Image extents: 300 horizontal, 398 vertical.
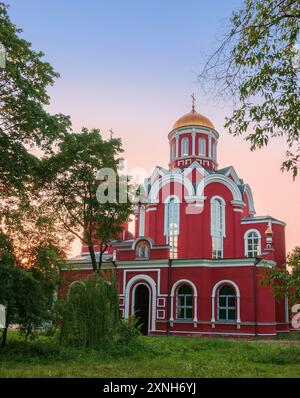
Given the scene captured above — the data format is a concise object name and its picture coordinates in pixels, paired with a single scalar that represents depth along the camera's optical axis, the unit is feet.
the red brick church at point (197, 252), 71.51
